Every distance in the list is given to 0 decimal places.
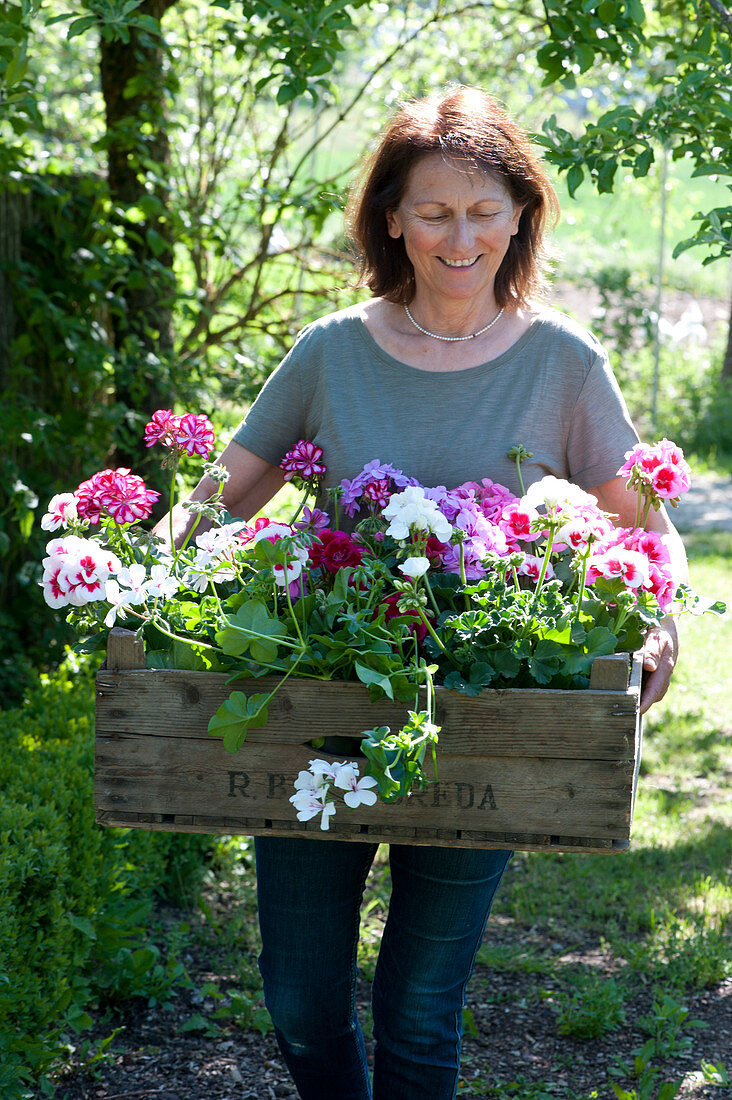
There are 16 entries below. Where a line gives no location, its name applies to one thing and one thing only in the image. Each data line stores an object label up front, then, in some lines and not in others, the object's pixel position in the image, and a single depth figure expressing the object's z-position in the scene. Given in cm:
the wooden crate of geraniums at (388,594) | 293
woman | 315
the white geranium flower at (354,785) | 290
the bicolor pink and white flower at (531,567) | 303
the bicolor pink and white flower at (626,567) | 296
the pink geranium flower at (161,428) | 313
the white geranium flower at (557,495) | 297
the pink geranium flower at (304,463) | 321
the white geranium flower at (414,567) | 290
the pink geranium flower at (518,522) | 299
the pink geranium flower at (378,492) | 310
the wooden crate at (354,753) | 293
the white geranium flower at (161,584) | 296
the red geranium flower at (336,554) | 302
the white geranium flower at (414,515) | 293
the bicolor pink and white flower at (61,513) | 303
